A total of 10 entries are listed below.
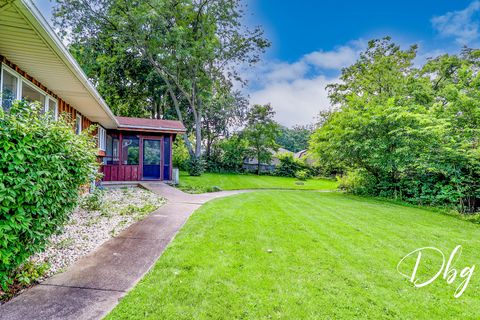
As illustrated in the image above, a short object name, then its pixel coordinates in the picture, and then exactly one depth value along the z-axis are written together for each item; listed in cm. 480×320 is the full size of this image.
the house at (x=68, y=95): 314
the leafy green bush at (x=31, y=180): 229
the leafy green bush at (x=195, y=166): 1695
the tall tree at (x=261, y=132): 2514
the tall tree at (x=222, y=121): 2636
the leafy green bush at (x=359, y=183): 1248
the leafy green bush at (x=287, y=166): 2594
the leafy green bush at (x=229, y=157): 2434
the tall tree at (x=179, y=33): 1459
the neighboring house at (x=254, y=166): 2764
